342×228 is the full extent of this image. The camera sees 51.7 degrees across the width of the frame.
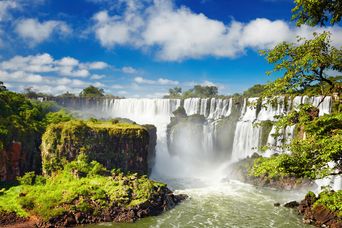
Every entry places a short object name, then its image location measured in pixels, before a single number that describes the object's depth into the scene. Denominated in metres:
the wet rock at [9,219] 31.28
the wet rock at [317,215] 30.69
